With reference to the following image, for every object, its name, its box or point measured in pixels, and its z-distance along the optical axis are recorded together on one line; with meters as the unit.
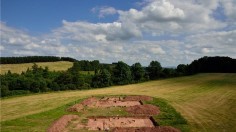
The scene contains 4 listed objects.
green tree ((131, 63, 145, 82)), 68.46
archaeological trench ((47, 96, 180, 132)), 19.99
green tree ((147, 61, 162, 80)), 73.90
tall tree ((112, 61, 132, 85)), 65.65
